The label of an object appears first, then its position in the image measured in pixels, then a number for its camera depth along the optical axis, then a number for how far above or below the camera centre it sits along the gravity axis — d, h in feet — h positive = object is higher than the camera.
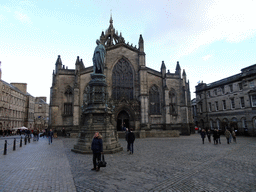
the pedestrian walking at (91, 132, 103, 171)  20.89 -3.41
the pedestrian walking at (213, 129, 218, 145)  51.19 -5.60
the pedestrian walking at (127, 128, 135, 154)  33.92 -3.91
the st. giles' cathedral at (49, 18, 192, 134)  92.17 +14.37
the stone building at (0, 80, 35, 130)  123.95 +12.17
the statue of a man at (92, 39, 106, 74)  40.93 +14.32
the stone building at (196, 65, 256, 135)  90.12 +8.30
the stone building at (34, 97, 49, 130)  216.13 +10.78
